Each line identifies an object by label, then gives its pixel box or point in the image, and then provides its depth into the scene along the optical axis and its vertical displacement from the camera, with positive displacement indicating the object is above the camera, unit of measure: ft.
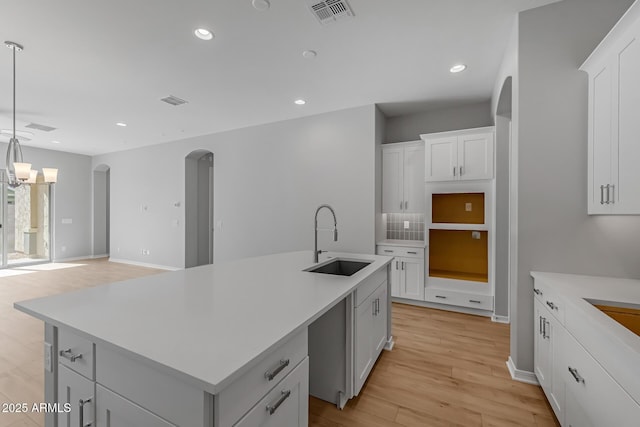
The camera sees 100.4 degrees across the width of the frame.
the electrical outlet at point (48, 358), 3.93 -2.17
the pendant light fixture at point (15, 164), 8.42 +1.68
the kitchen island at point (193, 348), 2.61 -1.47
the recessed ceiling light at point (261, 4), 6.63 +5.23
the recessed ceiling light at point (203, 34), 7.72 +5.25
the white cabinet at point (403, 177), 13.10 +1.78
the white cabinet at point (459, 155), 11.17 +2.54
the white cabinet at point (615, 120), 4.48 +1.78
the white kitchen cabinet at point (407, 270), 12.28 -2.71
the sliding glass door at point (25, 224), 20.36 -1.09
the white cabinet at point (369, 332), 5.95 -3.04
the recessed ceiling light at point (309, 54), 8.84 +5.33
